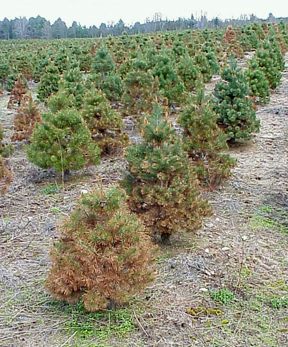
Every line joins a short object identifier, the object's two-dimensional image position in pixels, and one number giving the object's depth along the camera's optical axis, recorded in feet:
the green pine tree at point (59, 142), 25.82
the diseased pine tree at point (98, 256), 12.91
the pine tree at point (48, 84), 49.65
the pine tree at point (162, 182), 17.48
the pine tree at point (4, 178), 22.43
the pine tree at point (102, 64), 51.60
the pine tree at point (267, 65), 53.21
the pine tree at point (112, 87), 41.57
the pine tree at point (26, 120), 35.06
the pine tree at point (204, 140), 23.91
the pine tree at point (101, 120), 29.84
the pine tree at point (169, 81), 44.04
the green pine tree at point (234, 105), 32.45
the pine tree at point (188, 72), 50.29
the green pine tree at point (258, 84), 44.83
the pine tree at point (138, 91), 37.88
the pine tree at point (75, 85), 40.16
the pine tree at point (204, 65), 61.67
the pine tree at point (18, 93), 47.78
